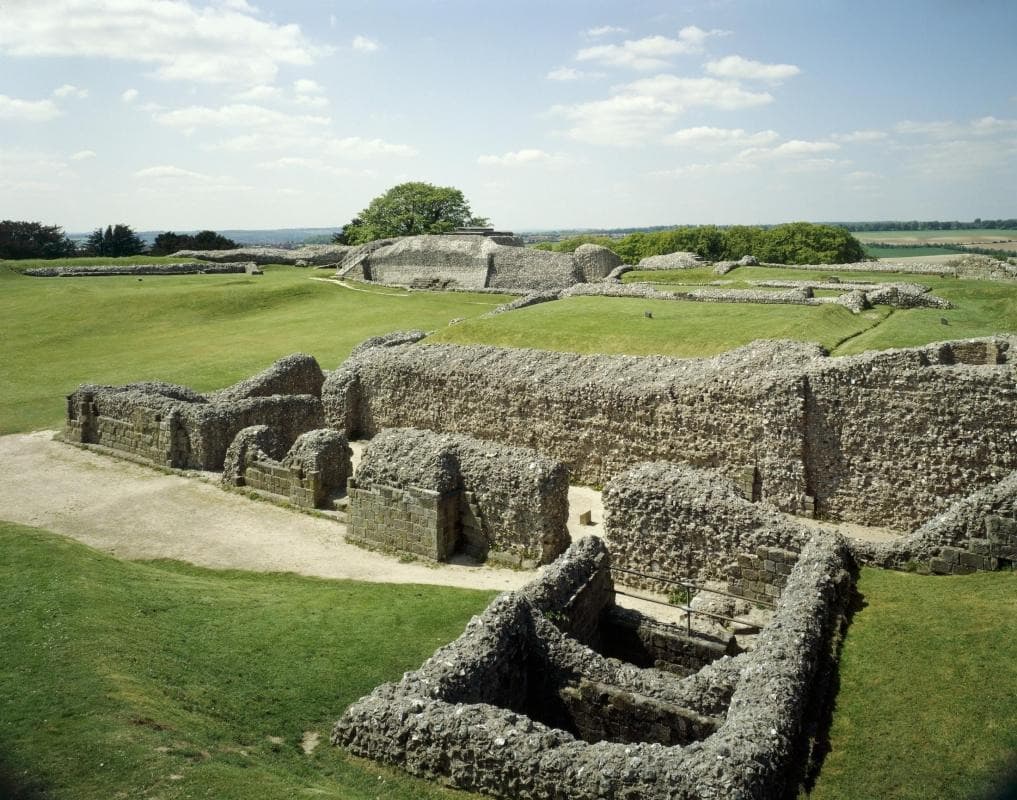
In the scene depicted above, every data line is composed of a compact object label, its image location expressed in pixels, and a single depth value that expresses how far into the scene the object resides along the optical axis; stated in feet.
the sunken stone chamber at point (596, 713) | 23.35
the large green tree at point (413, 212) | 284.82
